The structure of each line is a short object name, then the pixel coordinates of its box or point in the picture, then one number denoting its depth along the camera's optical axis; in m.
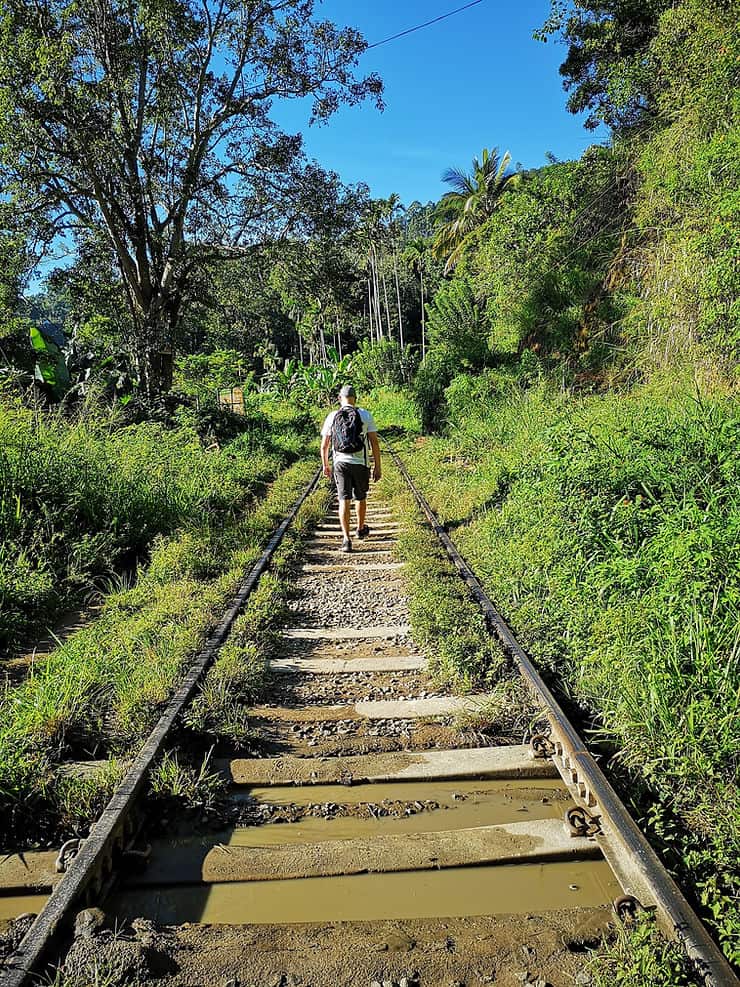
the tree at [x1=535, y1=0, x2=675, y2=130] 13.10
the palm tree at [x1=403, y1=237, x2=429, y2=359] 53.66
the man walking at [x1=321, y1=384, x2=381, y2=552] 7.98
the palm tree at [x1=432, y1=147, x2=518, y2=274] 41.97
